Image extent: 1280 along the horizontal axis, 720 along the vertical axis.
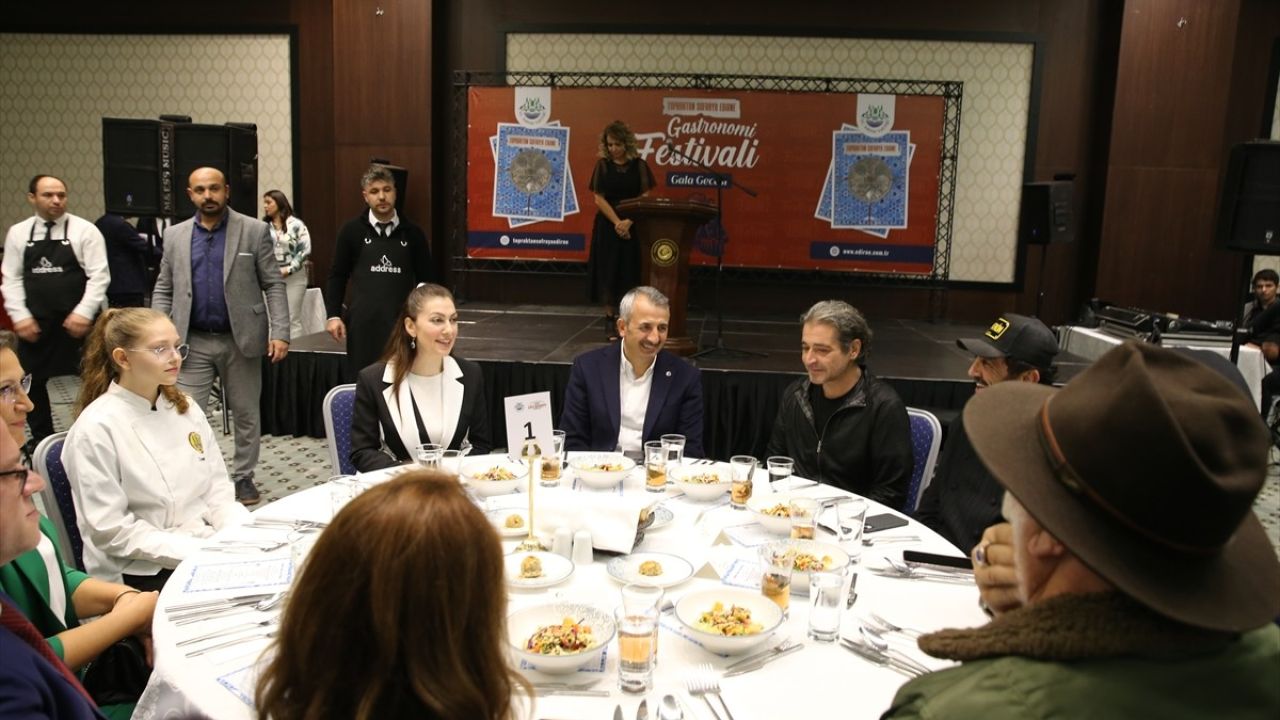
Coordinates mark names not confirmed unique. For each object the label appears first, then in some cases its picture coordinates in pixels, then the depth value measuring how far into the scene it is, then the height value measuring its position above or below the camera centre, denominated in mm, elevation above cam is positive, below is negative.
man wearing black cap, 2535 -625
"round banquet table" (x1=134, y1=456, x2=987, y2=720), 1423 -744
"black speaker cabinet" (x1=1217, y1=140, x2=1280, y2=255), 5285 +388
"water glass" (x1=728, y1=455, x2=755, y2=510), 2414 -663
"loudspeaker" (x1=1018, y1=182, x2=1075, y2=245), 7008 +339
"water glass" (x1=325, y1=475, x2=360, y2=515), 2094 -629
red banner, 7930 +699
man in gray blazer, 4406 -393
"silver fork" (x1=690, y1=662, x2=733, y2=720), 1448 -736
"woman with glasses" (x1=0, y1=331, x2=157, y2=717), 1771 -852
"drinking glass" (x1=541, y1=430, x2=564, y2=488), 2512 -656
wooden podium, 4945 +21
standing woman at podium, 6155 +109
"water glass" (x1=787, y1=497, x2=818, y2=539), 2045 -644
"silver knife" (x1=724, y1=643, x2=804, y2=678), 1525 -741
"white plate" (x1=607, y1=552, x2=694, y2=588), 1864 -718
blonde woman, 2346 -680
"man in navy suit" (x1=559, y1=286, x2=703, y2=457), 3412 -601
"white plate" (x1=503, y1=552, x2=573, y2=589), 1821 -719
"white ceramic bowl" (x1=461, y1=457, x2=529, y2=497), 2436 -693
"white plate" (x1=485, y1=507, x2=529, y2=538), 2137 -721
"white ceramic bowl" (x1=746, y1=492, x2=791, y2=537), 2197 -695
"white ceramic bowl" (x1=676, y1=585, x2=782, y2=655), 1550 -700
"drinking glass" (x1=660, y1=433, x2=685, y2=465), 2568 -601
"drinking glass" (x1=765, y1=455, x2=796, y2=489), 2395 -606
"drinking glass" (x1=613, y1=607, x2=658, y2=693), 1433 -673
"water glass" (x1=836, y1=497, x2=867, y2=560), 1958 -640
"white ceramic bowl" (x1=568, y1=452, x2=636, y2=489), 2533 -695
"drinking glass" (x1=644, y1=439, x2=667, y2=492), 2516 -655
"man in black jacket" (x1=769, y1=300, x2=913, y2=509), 2946 -595
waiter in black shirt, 4973 -251
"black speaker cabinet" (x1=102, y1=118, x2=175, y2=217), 6137 +349
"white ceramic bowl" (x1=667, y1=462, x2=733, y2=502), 2439 -685
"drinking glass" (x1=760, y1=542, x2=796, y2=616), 1753 -664
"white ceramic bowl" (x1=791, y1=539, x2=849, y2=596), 1863 -679
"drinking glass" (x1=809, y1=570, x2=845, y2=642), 1618 -663
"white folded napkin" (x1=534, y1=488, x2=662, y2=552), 2004 -646
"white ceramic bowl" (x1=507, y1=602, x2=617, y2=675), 1466 -705
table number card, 2396 -505
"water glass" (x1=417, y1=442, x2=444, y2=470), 2250 -579
